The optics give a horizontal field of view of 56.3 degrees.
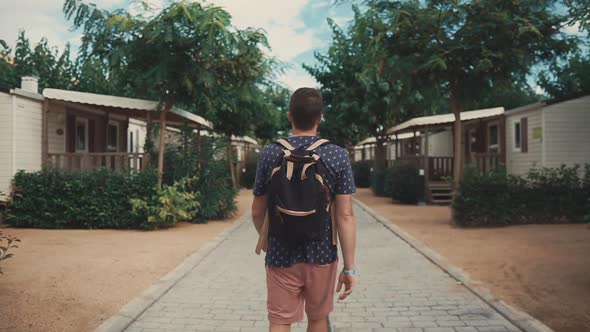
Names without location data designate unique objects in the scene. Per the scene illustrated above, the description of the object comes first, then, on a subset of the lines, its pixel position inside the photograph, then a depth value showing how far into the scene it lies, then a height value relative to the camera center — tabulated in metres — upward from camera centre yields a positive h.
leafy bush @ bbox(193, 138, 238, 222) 13.49 -0.14
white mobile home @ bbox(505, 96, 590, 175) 15.38 +1.15
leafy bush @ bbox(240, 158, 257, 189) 31.61 -0.11
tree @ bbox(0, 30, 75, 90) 22.95 +4.63
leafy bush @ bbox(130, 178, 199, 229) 11.70 -0.72
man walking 2.89 -0.23
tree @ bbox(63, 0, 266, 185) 11.45 +2.76
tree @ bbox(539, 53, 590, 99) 26.86 +4.56
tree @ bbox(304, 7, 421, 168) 25.27 +3.61
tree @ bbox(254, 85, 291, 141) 15.80 +2.48
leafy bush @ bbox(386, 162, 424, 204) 18.88 -0.41
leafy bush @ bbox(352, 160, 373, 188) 32.73 -0.05
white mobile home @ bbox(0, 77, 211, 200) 11.88 +1.18
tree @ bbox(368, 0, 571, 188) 11.31 +2.90
